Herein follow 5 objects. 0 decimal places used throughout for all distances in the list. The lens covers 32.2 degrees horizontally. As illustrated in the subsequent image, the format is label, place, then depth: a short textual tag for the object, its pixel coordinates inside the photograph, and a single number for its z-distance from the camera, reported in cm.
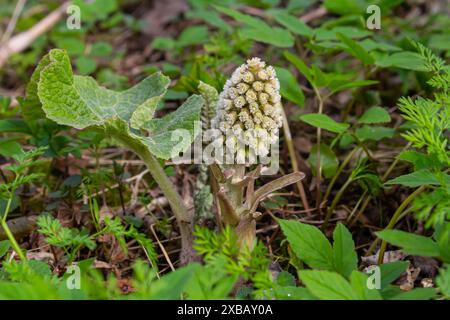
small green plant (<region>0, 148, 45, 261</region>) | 54
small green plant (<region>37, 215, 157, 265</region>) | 52
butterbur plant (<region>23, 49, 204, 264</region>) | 55
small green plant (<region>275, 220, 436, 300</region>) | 46
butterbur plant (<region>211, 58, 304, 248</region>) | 55
